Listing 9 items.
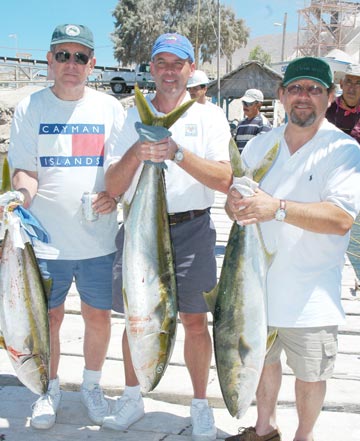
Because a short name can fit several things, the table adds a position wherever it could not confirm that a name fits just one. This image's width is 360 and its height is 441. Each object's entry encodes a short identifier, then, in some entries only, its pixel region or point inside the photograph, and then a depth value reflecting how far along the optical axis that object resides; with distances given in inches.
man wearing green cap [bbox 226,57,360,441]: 81.4
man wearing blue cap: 93.0
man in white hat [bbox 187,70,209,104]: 230.1
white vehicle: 1045.6
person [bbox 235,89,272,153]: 238.7
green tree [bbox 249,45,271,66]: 2412.9
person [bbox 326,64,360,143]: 152.1
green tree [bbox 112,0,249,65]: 1609.3
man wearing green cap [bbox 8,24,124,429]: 99.3
